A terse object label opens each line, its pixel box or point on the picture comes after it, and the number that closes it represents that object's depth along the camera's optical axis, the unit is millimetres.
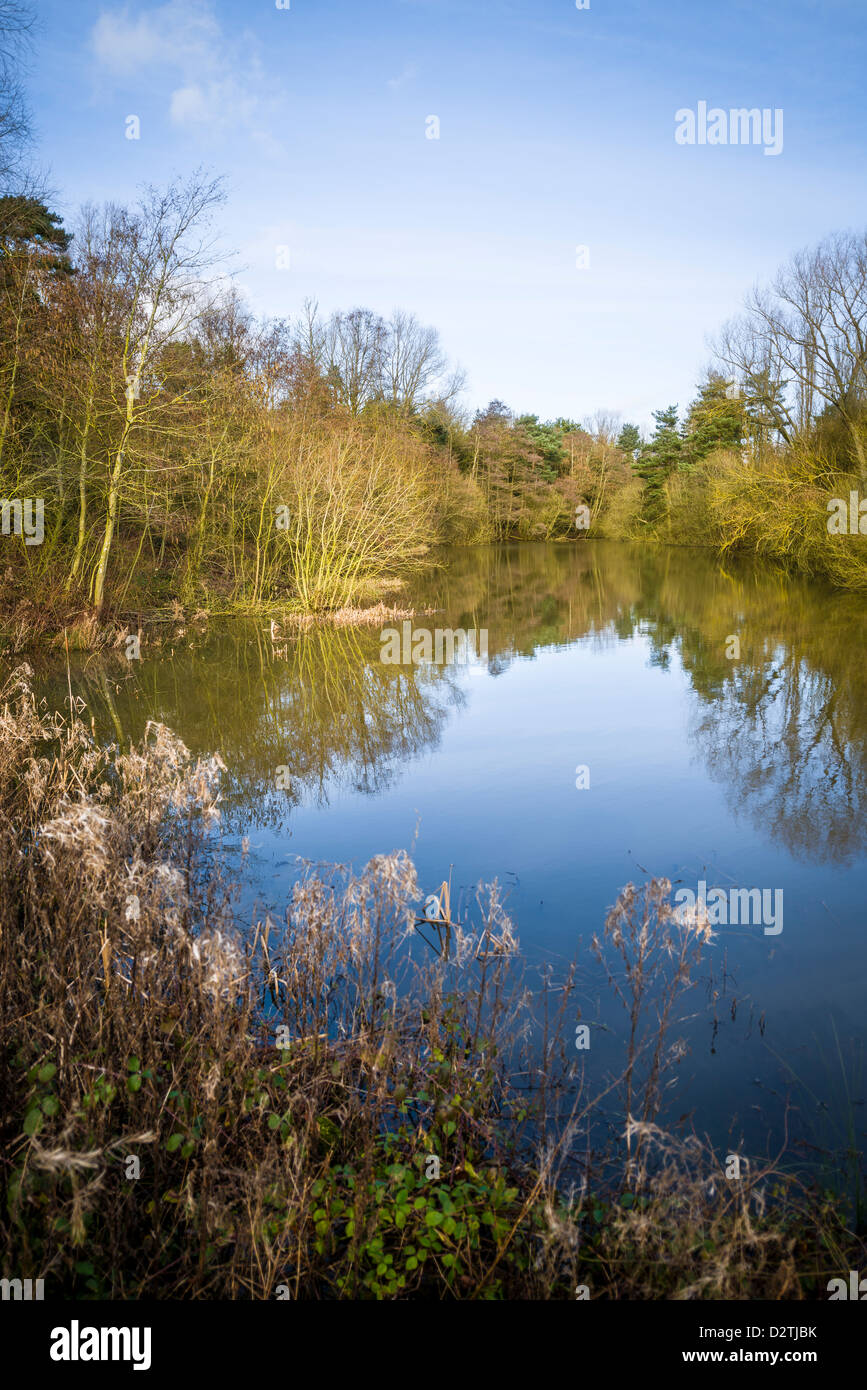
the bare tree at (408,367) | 48531
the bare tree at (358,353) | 44344
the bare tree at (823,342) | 26766
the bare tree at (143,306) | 17234
